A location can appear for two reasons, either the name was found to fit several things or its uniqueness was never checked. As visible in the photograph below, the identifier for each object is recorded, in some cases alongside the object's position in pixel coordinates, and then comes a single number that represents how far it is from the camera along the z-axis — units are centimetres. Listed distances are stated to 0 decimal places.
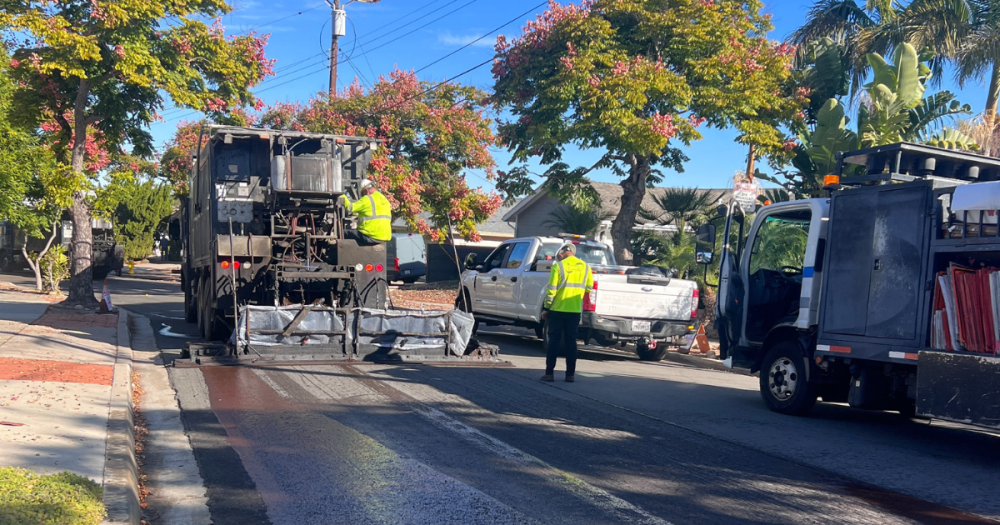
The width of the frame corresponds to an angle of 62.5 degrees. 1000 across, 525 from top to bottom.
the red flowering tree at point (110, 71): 1391
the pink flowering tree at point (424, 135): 2331
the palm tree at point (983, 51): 1944
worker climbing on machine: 1116
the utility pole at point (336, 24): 2433
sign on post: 1090
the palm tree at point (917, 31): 1983
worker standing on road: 1011
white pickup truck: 1209
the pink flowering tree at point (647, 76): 1684
